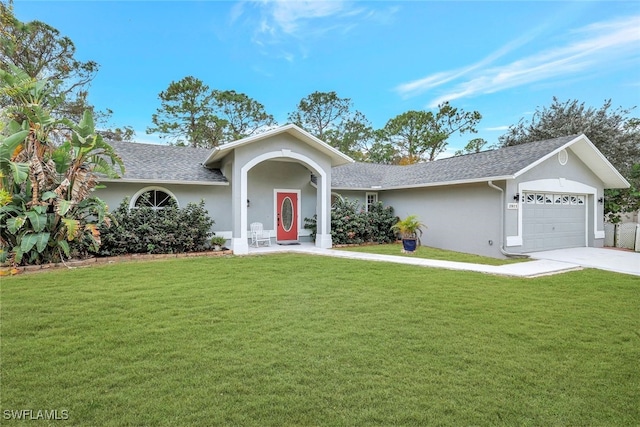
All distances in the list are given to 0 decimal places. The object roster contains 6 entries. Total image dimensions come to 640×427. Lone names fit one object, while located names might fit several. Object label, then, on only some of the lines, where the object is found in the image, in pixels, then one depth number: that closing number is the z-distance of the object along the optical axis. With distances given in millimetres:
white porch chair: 13766
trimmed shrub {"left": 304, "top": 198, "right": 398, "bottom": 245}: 14227
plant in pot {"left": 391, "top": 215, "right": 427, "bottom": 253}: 12352
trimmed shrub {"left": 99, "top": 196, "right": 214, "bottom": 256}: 10492
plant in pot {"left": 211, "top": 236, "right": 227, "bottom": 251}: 12414
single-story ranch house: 11891
